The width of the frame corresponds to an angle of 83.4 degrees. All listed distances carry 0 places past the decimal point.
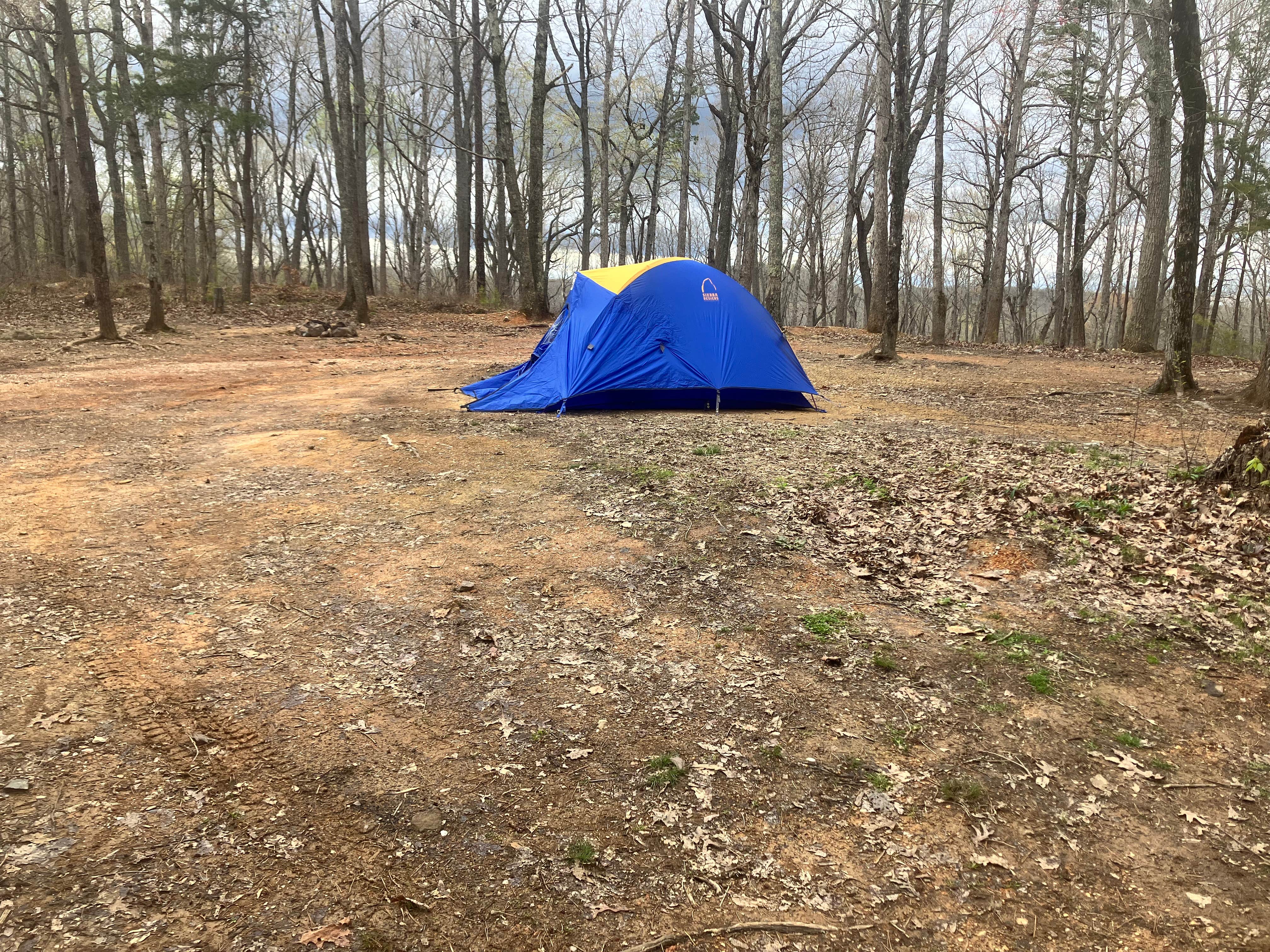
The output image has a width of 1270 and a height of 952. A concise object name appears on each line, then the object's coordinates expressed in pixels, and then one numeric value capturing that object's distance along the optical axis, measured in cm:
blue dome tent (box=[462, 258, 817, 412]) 834
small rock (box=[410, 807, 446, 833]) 229
